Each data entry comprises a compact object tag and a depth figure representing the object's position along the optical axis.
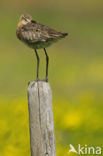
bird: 15.34
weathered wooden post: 14.70
